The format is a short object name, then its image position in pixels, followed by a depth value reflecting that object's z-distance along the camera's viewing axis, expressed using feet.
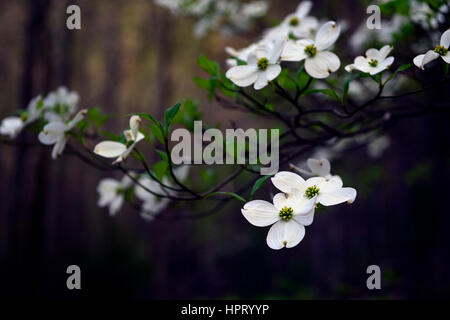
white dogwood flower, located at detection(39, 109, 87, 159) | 2.64
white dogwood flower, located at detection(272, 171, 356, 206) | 1.93
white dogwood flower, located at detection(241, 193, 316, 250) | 1.84
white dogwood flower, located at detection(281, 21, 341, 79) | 2.22
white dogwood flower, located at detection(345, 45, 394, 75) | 2.09
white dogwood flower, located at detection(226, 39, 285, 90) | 2.22
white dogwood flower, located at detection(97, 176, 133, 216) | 3.43
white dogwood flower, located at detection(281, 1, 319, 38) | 3.36
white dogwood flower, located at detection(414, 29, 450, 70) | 1.95
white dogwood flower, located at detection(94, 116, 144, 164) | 2.18
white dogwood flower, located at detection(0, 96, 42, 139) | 3.15
